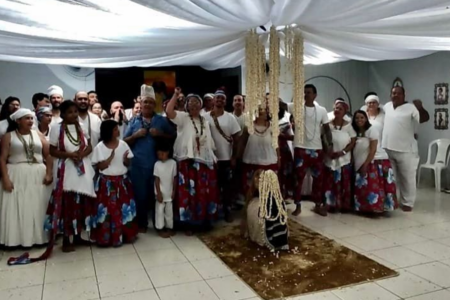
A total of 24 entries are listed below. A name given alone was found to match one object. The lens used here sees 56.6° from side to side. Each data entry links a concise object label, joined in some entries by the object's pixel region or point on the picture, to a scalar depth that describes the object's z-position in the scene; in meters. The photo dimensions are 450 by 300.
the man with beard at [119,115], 4.96
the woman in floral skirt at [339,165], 4.75
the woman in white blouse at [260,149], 4.32
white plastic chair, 6.09
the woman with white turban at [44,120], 3.98
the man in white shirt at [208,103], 5.01
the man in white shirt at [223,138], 4.48
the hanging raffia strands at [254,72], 3.39
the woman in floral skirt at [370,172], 4.68
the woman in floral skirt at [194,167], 4.03
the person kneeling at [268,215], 3.61
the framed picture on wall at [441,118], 6.32
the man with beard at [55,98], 4.35
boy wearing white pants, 4.01
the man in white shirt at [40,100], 4.30
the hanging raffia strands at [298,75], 3.39
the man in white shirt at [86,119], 4.18
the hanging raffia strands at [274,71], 3.37
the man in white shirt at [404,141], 4.94
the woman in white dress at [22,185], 3.70
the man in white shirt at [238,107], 4.92
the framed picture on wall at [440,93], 6.27
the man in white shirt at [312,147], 4.68
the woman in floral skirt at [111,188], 3.79
